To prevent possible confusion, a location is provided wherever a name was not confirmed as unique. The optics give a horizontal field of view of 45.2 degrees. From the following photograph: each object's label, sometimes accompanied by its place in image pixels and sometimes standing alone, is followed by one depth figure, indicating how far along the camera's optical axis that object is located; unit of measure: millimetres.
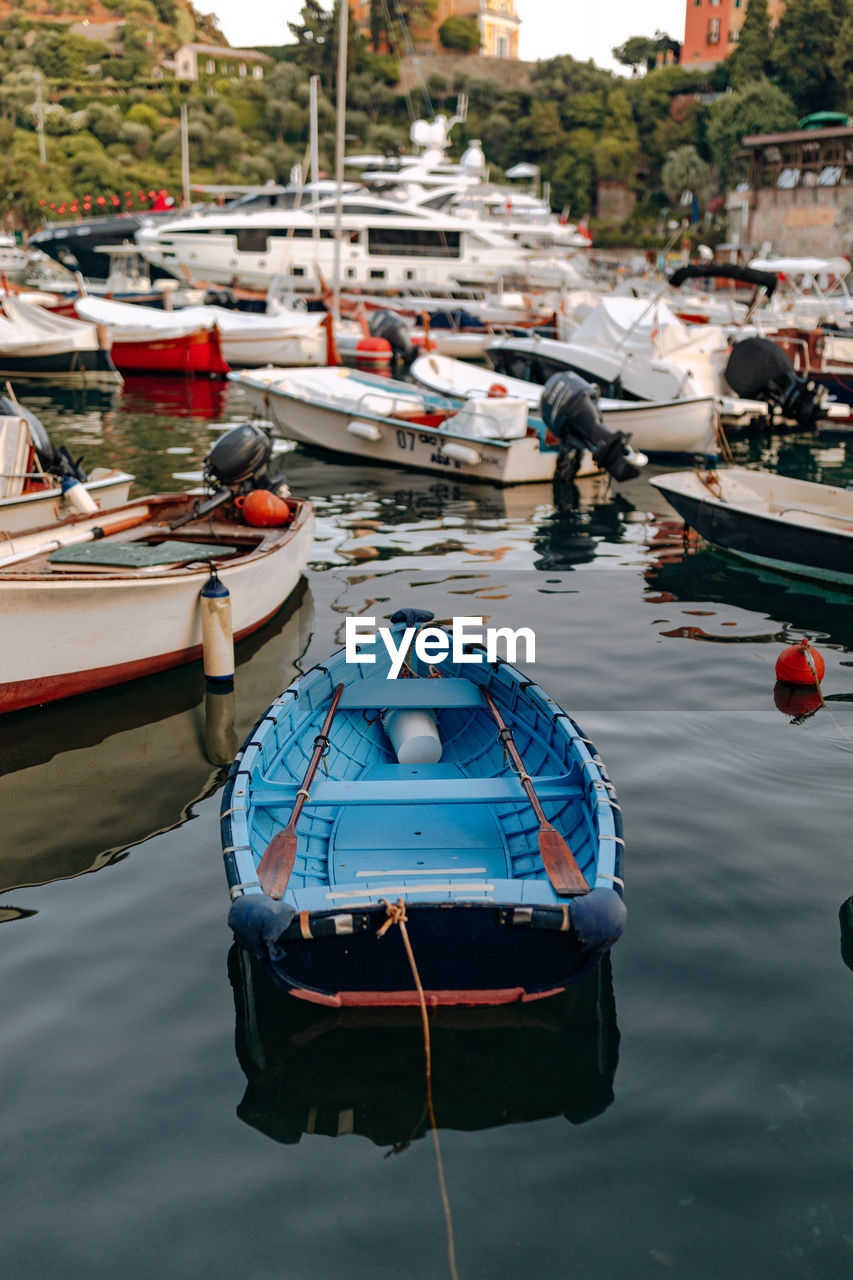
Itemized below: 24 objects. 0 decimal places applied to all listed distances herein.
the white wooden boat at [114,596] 7703
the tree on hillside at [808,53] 59531
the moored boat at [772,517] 11383
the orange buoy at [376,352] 24562
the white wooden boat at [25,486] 10594
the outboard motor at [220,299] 36906
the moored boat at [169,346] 26766
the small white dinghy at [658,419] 18281
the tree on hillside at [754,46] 64625
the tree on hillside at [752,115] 60281
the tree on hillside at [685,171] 65812
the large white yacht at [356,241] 39219
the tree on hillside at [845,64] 57875
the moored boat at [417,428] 16344
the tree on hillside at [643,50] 82062
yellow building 94500
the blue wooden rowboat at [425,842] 4320
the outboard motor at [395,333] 24750
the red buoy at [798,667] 8797
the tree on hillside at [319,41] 84812
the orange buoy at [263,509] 10258
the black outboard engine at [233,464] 10141
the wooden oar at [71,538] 8742
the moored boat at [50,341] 25938
